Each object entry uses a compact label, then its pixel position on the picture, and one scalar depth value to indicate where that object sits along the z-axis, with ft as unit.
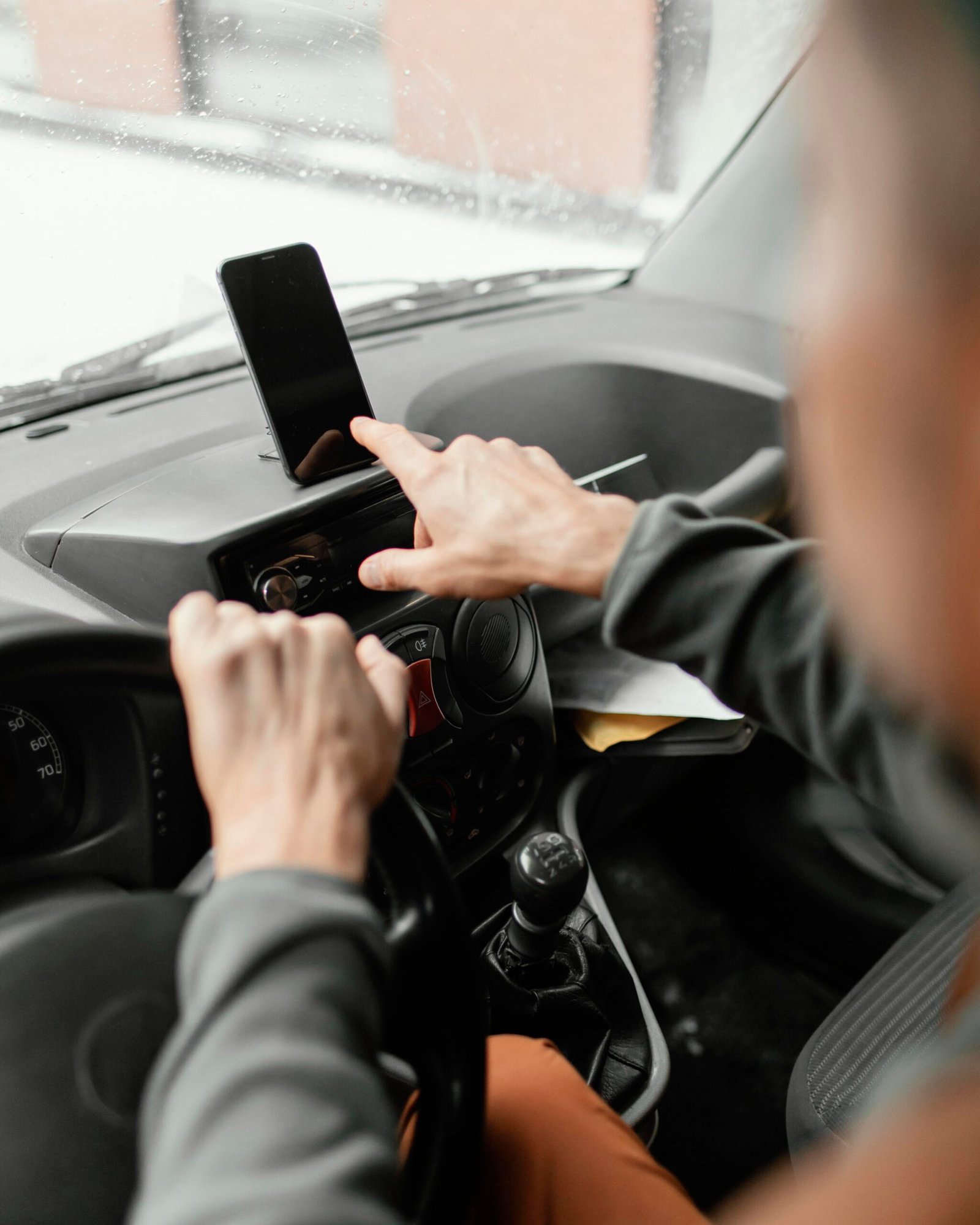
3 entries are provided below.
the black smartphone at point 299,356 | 2.78
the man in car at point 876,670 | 1.10
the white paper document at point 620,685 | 3.68
